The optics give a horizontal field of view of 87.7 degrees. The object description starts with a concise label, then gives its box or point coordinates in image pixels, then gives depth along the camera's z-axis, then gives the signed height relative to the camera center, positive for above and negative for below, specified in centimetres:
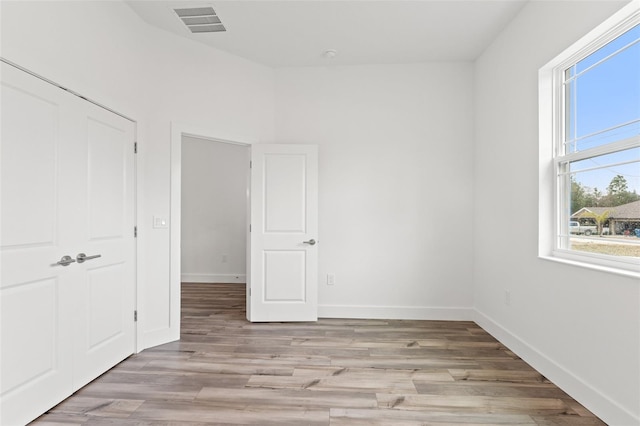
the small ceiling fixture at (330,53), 360 +177
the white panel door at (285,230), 380 -18
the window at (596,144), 196 +48
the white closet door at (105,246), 232 -24
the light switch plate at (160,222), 310 -8
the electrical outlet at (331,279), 400 -77
